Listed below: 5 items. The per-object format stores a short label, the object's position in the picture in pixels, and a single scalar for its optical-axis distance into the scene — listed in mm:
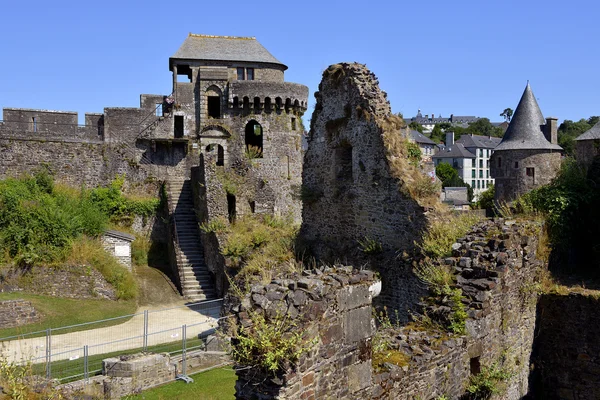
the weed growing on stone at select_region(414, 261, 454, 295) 9012
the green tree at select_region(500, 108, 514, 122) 156375
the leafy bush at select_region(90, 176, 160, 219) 26188
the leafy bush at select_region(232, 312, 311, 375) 5629
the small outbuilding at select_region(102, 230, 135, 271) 23116
